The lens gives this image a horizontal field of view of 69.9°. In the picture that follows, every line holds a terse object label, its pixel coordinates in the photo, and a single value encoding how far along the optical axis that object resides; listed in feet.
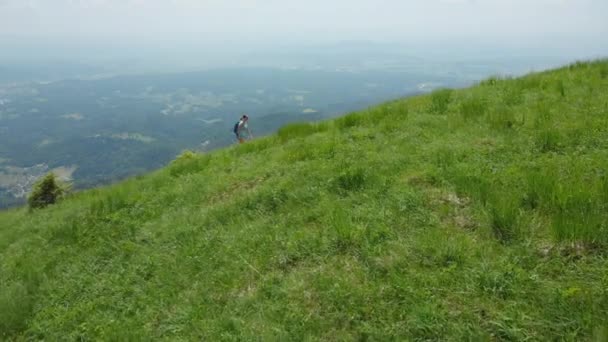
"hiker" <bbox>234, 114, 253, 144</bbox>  59.09
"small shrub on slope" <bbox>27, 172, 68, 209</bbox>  56.95
